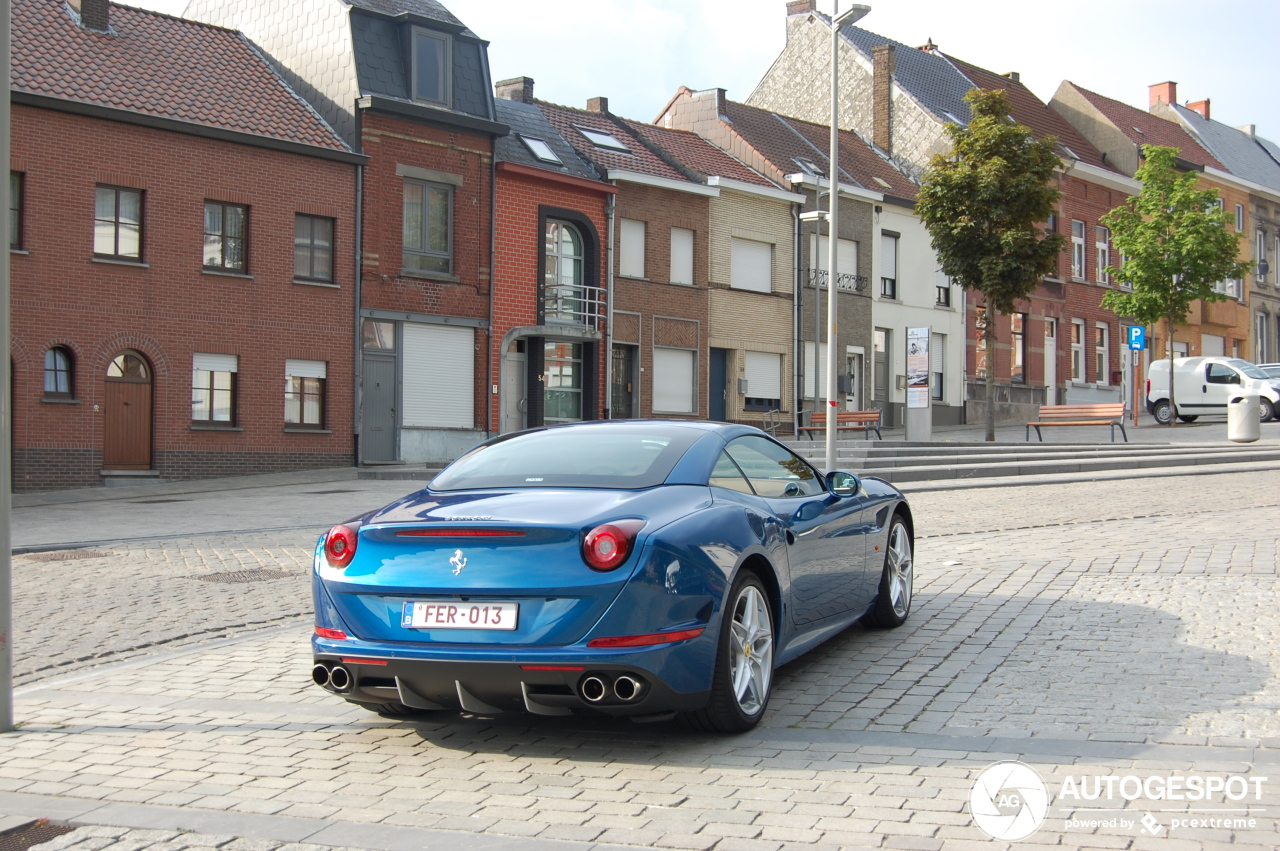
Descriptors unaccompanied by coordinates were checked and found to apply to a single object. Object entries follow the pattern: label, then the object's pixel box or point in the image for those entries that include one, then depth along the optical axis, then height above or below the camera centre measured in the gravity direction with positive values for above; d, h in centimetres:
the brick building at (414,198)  2736 +504
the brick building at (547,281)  2991 +345
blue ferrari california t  483 -68
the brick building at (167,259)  2256 +312
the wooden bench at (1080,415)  2759 +21
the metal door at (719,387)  3488 +98
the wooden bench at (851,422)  2828 +2
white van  3612 +113
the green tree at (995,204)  2825 +501
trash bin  2620 +9
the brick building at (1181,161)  4878 +1048
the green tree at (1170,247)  3644 +520
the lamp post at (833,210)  2111 +390
